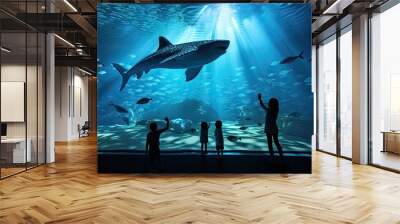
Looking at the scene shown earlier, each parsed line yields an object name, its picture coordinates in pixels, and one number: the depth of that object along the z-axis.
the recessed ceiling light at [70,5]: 6.09
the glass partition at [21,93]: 6.16
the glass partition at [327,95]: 9.53
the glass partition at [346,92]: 8.35
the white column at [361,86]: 7.47
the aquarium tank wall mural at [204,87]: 6.43
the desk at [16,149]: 6.34
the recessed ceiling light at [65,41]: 8.95
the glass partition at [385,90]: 6.73
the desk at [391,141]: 6.89
